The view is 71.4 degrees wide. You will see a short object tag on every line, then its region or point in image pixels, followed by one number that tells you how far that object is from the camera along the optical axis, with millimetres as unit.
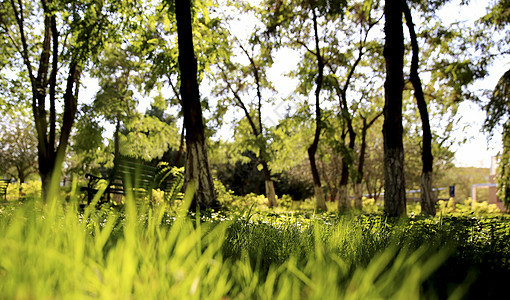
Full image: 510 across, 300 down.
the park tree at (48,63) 9891
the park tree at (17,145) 38656
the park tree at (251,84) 18891
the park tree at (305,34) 14188
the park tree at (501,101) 10828
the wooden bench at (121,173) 7109
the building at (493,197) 27598
